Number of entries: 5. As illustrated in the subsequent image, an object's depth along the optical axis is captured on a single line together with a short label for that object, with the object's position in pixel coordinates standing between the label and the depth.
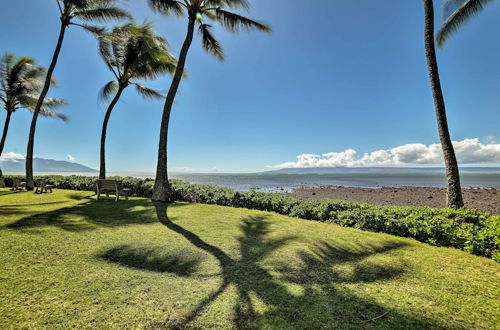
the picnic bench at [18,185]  13.23
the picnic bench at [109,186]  9.68
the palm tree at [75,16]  12.62
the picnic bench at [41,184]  11.91
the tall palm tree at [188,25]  9.88
